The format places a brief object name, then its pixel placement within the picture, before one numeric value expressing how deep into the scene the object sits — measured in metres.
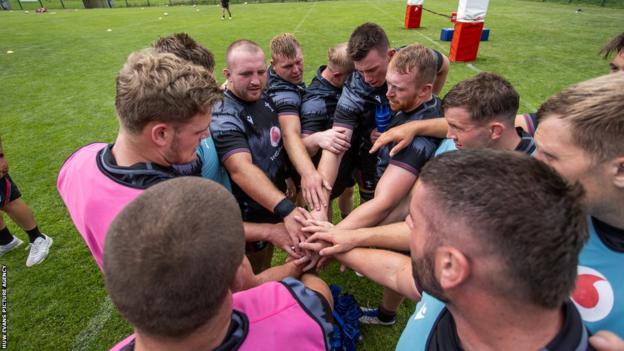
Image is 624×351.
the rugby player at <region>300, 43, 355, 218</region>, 3.45
